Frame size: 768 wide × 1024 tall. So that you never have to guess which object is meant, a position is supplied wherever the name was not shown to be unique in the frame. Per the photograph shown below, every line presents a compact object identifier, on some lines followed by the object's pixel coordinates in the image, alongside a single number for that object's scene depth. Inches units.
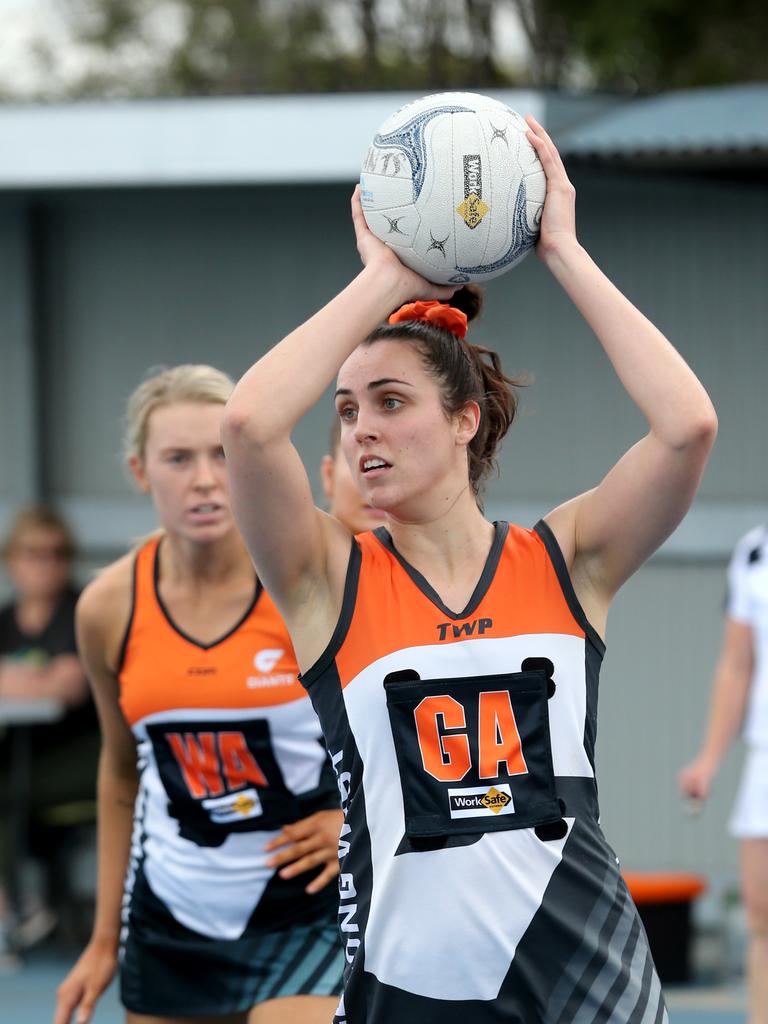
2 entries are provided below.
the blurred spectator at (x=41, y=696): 569.3
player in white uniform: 409.7
